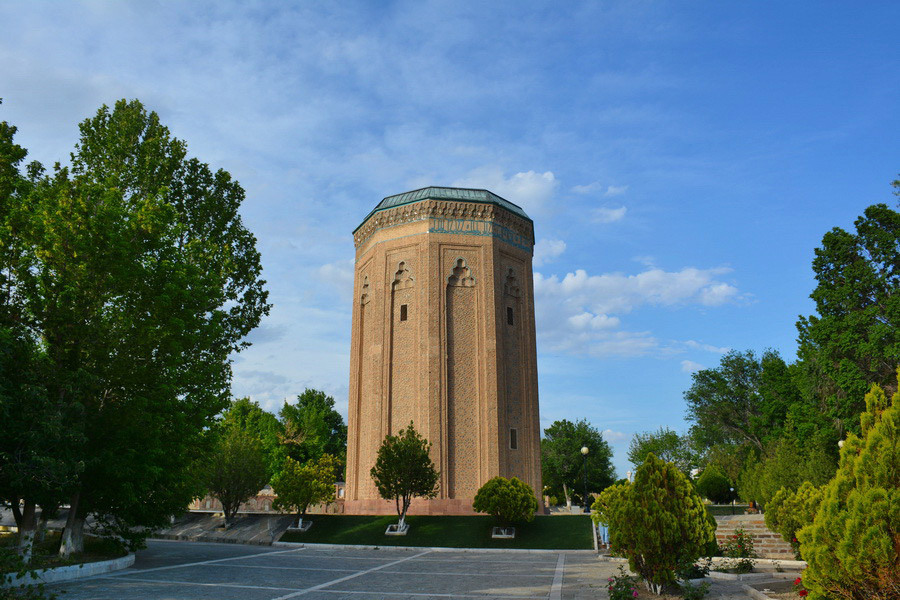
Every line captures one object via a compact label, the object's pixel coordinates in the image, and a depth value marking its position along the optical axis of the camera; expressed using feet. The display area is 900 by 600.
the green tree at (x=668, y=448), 227.77
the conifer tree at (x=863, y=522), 21.62
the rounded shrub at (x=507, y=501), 75.46
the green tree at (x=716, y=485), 148.66
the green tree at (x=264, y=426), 164.46
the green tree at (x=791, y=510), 42.27
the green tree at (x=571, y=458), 183.93
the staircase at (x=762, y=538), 56.85
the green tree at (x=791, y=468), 87.25
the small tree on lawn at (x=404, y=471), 79.87
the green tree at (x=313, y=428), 172.86
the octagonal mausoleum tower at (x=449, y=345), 93.20
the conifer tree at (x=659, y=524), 32.30
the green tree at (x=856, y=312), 80.64
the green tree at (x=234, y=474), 90.94
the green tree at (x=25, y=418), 40.11
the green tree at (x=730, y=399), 154.98
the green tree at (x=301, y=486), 86.28
